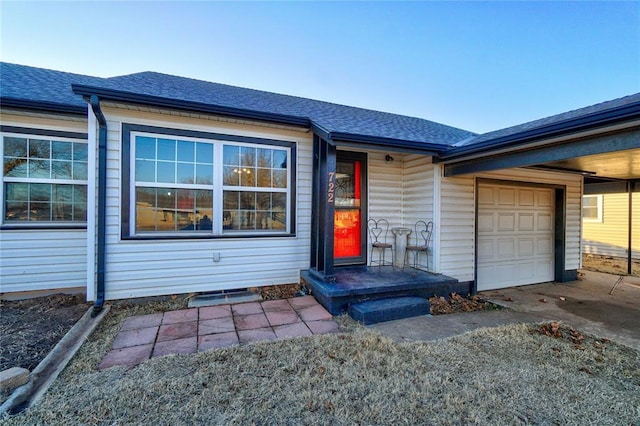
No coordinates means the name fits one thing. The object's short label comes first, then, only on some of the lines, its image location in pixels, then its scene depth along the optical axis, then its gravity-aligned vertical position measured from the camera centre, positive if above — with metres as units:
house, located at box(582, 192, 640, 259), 9.24 -0.39
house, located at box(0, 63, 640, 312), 3.89 +0.45
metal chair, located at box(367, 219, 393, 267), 5.41 -0.49
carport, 2.72 +0.90
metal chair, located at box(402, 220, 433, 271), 4.95 -0.58
